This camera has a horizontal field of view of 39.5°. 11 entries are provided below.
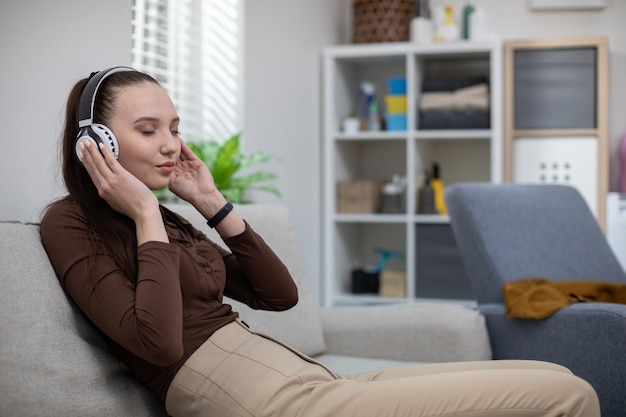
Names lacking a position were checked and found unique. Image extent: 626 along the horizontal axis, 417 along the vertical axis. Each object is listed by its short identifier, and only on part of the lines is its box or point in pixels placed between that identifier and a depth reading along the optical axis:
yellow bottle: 4.43
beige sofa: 1.41
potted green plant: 2.97
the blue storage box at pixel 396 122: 4.38
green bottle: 4.35
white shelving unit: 4.26
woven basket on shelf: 4.41
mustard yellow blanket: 2.34
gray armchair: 2.18
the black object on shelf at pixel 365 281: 4.55
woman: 1.40
